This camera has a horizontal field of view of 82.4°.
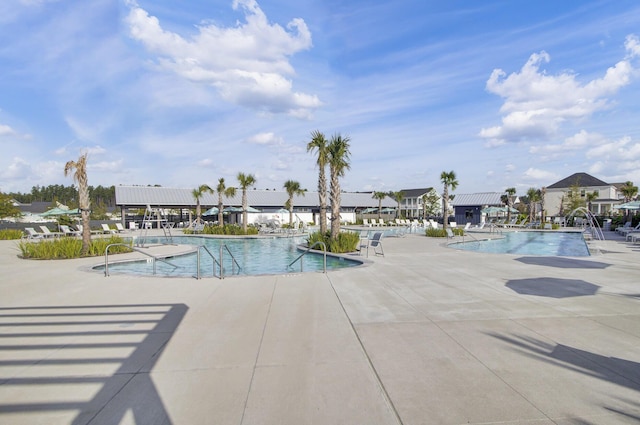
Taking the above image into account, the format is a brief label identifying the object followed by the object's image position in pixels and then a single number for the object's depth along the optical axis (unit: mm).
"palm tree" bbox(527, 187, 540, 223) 42469
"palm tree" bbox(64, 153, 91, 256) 14614
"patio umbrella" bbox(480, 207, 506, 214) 39994
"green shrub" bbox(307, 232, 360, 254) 15342
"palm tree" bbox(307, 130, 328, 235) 18531
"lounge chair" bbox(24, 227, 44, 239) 22005
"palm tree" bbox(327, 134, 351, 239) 17266
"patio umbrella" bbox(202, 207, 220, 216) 35156
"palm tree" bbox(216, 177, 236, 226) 29348
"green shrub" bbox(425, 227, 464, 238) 24191
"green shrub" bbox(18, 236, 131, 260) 13969
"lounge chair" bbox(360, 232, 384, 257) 13988
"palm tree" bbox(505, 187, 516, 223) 50647
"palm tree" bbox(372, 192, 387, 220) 49453
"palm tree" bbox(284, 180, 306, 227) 37906
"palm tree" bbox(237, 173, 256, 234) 27833
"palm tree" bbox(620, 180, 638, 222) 39031
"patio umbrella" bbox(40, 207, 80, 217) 27241
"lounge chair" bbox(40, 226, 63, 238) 22716
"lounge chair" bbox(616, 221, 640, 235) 23312
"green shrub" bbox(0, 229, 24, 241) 24609
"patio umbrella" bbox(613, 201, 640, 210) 26828
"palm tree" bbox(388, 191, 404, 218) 55081
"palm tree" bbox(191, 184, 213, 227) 33750
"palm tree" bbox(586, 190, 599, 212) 45494
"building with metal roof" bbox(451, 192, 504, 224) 50209
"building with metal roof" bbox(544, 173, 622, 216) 55625
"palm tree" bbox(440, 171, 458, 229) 28797
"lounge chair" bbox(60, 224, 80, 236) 23750
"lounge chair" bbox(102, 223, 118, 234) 27688
